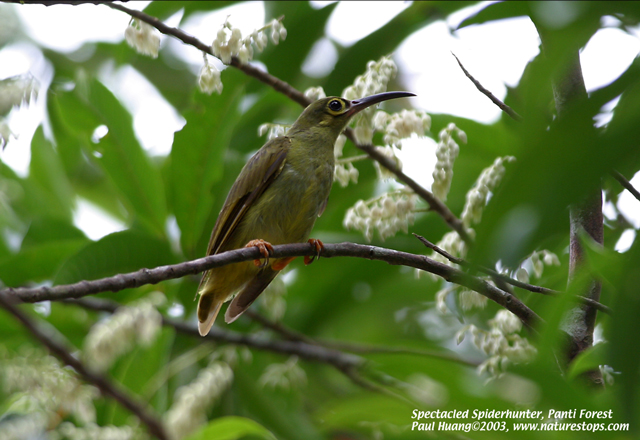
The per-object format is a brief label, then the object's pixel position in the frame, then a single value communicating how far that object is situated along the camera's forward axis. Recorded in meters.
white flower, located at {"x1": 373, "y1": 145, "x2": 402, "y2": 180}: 6.39
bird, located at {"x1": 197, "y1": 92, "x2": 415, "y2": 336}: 7.85
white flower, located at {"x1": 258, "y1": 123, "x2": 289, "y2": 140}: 7.14
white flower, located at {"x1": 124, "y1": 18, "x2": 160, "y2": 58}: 5.87
